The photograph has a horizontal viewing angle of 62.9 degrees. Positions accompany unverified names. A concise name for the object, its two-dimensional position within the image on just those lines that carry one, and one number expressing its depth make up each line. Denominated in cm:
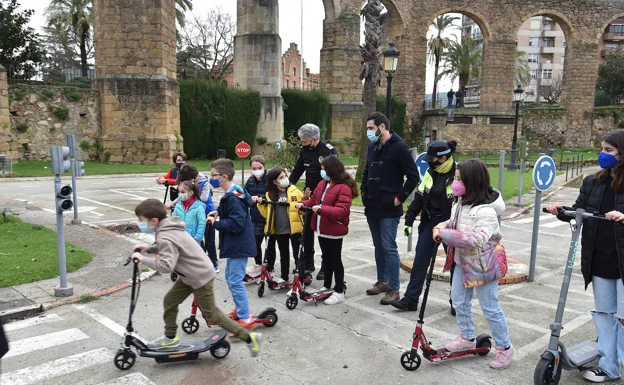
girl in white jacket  415
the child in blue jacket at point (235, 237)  496
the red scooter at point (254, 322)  511
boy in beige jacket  404
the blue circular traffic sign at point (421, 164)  798
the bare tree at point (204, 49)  4975
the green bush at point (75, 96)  2474
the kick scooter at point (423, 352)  423
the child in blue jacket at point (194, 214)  567
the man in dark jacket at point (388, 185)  591
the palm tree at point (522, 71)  5994
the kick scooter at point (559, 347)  386
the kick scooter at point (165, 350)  425
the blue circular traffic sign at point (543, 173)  726
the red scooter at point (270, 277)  626
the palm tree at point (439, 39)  4956
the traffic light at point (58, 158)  635
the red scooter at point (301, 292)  576
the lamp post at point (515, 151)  2612
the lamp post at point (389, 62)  1411
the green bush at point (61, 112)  2459
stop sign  1612
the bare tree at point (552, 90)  6938
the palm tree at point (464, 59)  4911
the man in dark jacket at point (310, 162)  681
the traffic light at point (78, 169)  1025
